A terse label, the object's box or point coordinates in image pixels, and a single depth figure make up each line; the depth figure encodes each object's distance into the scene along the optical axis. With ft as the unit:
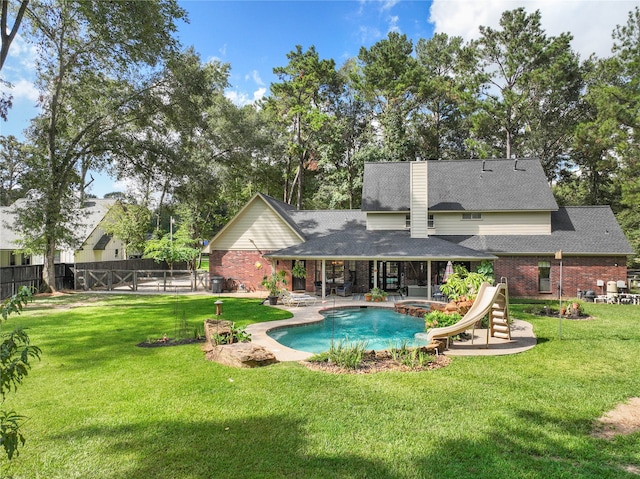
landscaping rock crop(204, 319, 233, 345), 31.17
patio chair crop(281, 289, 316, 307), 56.24
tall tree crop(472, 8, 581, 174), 106.83
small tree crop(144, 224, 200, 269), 92.43
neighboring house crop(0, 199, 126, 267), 91.58
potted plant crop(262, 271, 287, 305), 57.62
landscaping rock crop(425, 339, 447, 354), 29.43
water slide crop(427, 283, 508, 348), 30.30
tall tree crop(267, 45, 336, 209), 114.52
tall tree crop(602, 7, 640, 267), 78.74
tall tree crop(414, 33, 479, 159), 117.08
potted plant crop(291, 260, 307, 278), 69.31
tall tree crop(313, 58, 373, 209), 116.26
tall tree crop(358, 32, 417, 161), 109.81
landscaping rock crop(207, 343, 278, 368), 25.80
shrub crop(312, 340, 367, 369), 26.13
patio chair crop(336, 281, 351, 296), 65.62
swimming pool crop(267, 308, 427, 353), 37.06
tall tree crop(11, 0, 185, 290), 56.03
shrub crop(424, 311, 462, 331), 34.94
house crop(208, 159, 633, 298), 64.39
